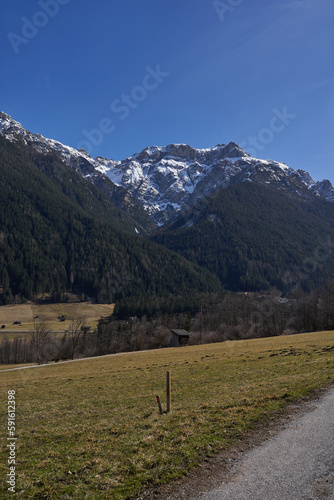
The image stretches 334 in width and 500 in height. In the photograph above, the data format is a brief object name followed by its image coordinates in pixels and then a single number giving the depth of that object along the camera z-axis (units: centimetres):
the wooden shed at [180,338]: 8869
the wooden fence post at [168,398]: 1502
